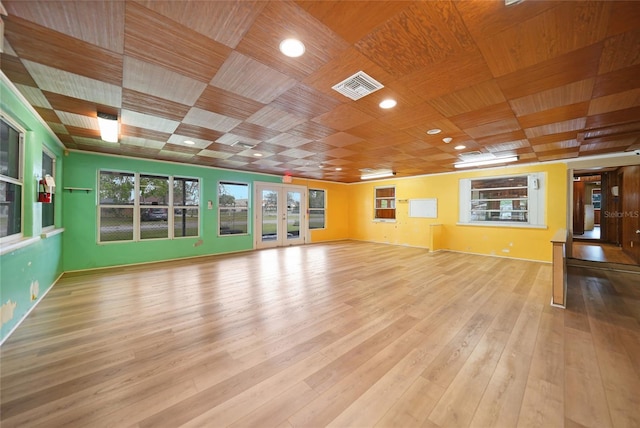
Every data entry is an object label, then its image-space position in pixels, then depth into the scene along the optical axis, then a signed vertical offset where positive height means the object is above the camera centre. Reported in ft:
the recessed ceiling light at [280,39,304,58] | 5.77 +4.04
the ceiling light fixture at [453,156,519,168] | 17.95 +4.09
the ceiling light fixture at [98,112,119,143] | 10.15 +3.94
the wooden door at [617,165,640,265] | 16.78 +0.32
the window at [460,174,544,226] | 19.92 +1.20
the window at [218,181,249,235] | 22.79 +0.53
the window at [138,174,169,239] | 18.60 +0.55
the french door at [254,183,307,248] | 25.35 -0.16
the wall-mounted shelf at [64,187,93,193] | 15.70 +1.60
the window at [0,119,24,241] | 8.31 +1.12
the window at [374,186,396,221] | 29.91 +1.31
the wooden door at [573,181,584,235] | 31.99 +0.93
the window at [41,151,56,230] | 12.56 +1.17
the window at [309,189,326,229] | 29.91 +0.58
